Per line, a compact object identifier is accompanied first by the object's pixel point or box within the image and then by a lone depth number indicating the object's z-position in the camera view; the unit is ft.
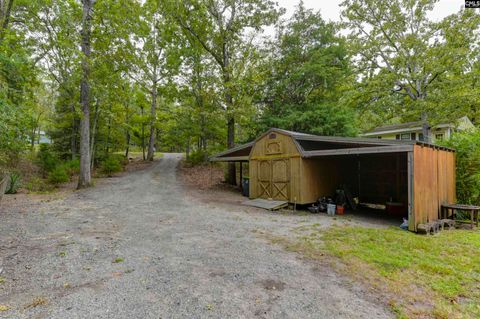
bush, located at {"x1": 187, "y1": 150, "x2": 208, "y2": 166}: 68.25
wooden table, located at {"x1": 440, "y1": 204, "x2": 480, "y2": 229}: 23.77
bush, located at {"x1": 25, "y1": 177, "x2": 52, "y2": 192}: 38.01
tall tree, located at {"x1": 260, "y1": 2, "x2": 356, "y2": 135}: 48.85
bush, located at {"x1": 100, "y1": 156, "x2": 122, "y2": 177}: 56.11
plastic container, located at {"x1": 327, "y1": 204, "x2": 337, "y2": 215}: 28.63
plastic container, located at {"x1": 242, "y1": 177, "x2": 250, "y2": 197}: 40.09
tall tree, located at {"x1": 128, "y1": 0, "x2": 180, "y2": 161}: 51.39
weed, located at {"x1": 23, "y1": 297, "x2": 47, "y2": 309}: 8.87
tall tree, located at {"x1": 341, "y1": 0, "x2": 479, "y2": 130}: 44.80
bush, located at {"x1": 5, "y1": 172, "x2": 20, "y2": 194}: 33.35
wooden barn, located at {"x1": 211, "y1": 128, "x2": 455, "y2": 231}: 21.80
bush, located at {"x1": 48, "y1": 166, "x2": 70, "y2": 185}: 42.63
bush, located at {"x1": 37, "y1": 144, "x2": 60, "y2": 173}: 46.92
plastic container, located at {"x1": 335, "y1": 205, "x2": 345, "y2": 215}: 29.19
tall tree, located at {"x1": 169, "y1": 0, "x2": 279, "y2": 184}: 47.16
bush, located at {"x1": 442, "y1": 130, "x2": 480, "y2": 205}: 29.14
